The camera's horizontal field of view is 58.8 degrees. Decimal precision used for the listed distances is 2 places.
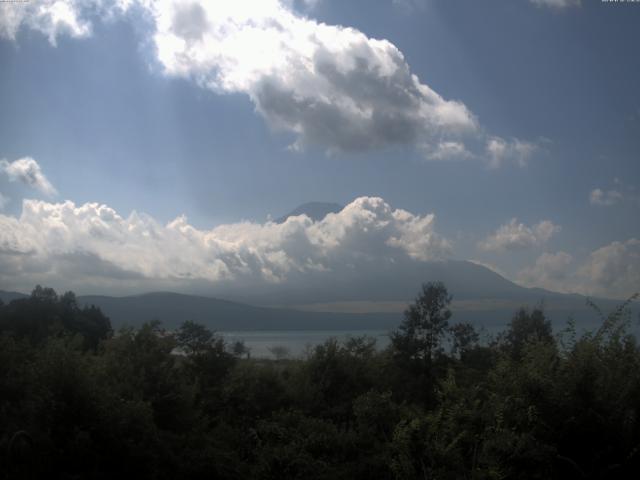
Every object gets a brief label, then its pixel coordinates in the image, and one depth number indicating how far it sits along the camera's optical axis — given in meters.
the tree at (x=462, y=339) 44.19
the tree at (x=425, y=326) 43.09
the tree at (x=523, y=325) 45.44
